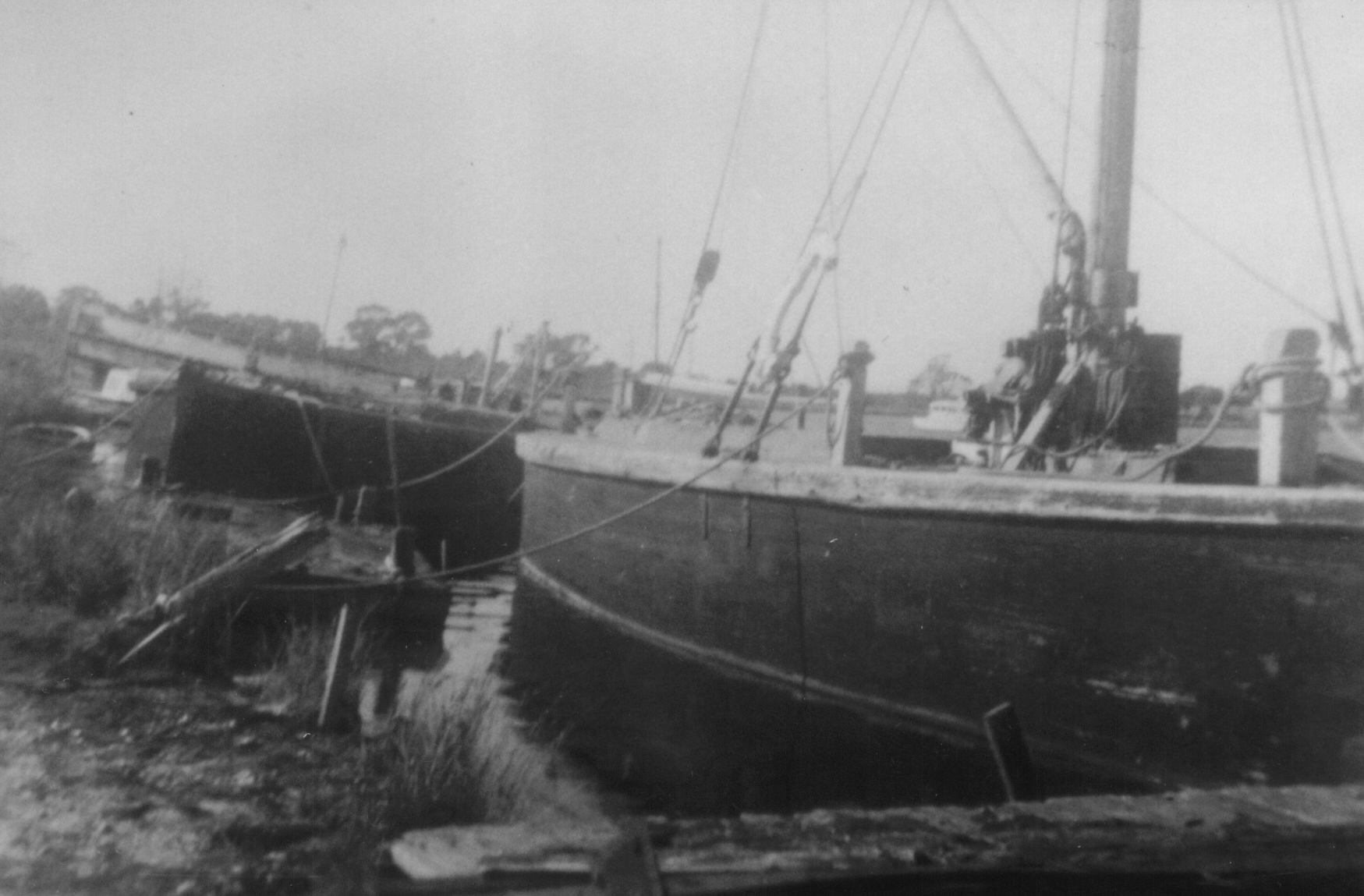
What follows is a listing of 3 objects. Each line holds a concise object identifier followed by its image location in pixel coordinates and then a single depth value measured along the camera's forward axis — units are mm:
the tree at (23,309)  27703
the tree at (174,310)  24438
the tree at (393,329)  42562
